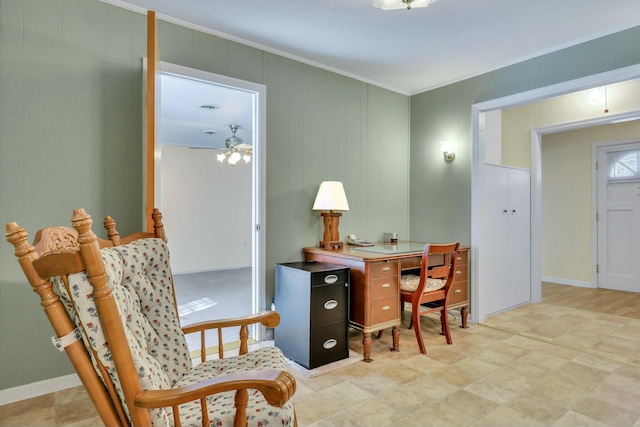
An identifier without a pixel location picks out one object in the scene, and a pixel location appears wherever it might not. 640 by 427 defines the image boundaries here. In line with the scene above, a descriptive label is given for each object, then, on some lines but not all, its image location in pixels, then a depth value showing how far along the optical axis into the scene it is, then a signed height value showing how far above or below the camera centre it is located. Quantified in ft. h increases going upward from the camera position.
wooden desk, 9.16 -1.82
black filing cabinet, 8.58 -2.49
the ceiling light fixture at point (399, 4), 7.18 +4.27
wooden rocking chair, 3.32 -1.40
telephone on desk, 11.93 -0.93
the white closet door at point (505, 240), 12.67 -0.99
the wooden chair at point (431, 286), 9.56 -2.05
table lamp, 10.68 +0.20
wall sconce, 12.92 +2.26
